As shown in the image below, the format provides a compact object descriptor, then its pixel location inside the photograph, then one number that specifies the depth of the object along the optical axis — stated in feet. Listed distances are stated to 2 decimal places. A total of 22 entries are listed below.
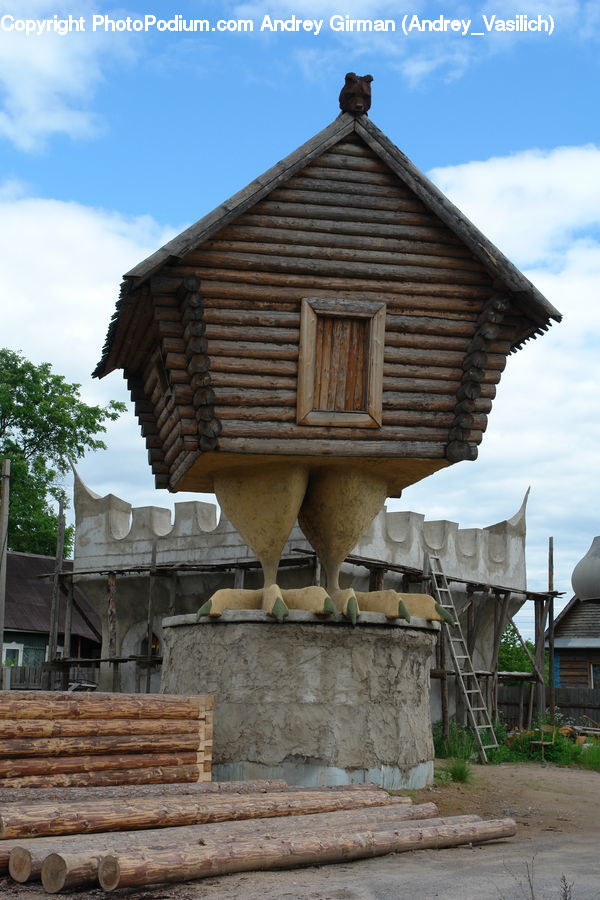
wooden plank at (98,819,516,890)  20.61
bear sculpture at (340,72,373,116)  35.22
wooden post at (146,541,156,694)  74.23
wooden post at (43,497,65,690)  81.04
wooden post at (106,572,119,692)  76.43
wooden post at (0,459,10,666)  76.43
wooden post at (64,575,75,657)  81.20
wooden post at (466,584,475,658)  75.92
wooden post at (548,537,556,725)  80.71
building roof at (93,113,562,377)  34.19
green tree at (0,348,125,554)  117.19
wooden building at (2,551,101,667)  105.70
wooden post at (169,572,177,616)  75.35
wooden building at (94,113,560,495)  33.35
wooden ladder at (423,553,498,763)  60.13
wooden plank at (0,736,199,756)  28.76
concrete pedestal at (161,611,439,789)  34.58
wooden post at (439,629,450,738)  65.00
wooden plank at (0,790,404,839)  23.75
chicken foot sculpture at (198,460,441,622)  35.24
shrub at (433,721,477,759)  51.26
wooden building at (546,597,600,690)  112.16
